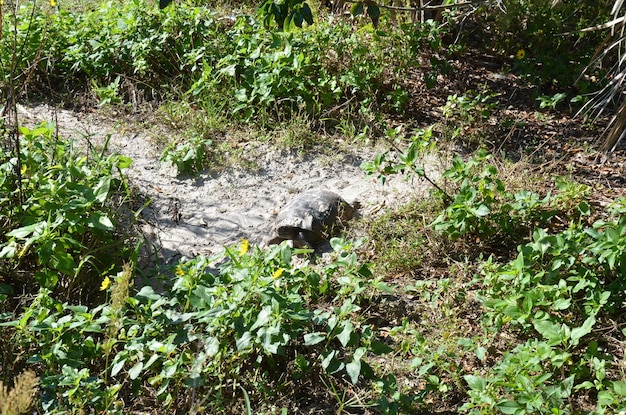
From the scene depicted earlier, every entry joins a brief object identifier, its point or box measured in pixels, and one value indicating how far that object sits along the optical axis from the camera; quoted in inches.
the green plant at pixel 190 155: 212.5
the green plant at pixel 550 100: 217.5
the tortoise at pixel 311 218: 183.2
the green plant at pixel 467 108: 214.1
